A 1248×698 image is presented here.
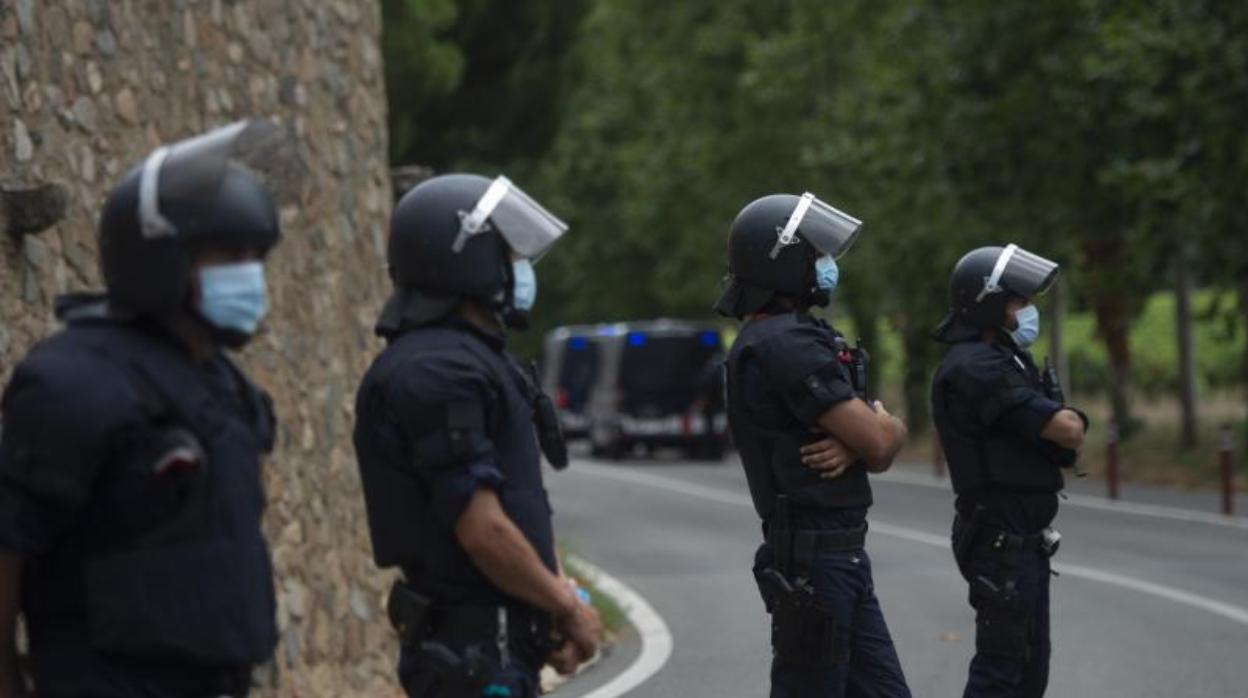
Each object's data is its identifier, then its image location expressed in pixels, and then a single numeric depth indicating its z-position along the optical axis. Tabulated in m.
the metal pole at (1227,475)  22.78
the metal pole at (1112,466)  26.03
